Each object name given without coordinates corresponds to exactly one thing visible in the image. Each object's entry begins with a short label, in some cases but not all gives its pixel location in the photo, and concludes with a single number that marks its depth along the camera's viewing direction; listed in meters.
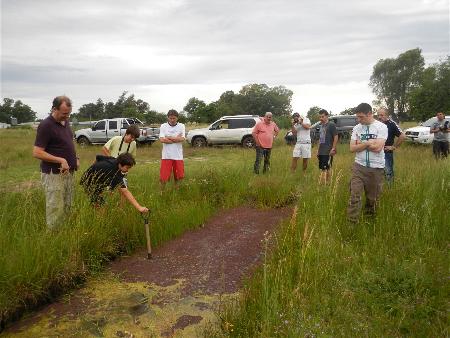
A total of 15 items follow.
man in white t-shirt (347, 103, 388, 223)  4.48
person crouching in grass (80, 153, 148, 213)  4.54
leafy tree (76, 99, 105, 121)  72.25
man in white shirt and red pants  6.53
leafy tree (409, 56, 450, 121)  27.20
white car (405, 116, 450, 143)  14.39
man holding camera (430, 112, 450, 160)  9.52
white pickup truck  18.45
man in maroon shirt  4.00
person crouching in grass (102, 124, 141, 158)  5.35
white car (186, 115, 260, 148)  16.66
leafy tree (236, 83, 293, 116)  61.53
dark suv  16.86
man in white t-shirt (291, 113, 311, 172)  7.95
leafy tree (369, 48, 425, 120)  57.81
